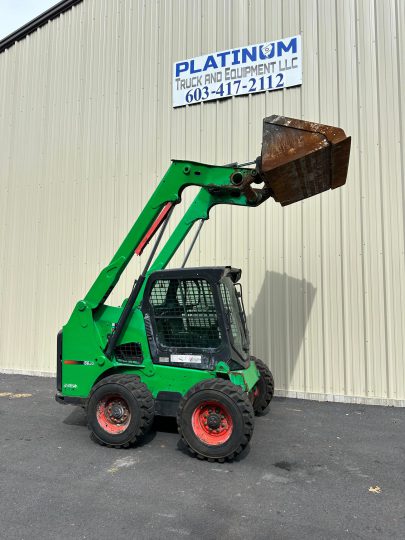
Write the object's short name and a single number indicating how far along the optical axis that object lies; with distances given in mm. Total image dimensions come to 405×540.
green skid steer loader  4863
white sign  8539
